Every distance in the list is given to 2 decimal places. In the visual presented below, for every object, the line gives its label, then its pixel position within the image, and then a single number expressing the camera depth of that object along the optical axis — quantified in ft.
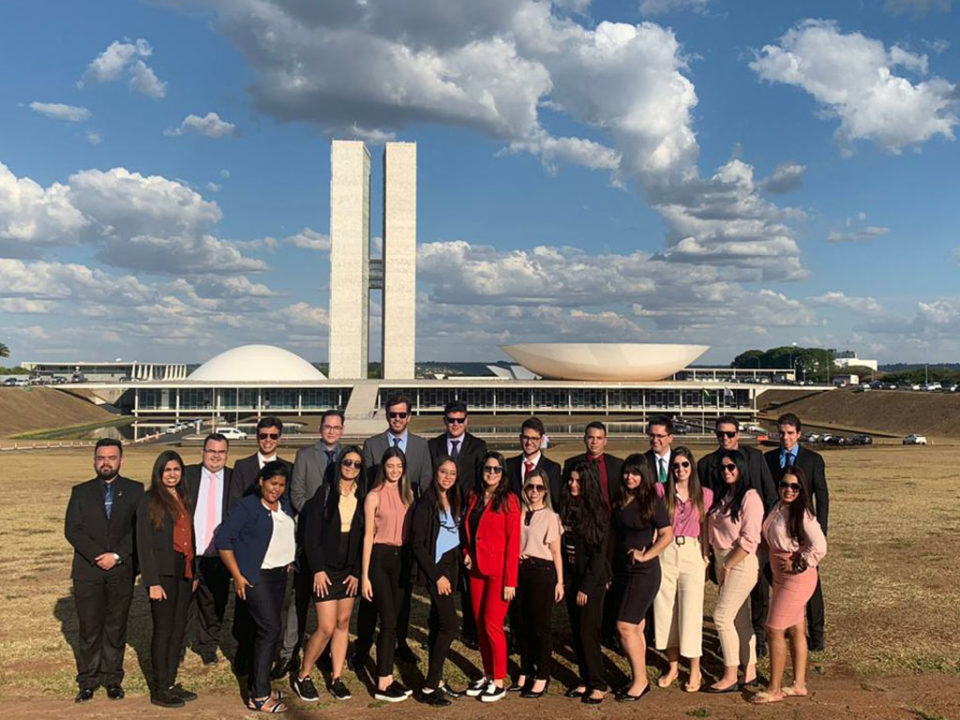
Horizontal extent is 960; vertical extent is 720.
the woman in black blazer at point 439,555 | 18.49
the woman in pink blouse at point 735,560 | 19.13
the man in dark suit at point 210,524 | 20.49
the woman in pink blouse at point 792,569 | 18.30
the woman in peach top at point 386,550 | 18.70
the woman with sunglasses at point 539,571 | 18.53
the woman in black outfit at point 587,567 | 18.63
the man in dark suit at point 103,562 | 18.62
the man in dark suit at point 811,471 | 21.98
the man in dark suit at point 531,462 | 20.27
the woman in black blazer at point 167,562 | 18.47
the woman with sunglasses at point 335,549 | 18.45
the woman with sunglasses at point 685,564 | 19.39
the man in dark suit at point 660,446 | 20.77
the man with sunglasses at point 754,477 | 20.99
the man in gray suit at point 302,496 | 20.27
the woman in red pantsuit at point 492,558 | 18.29
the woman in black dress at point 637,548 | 18.66
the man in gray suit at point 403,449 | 21.53
